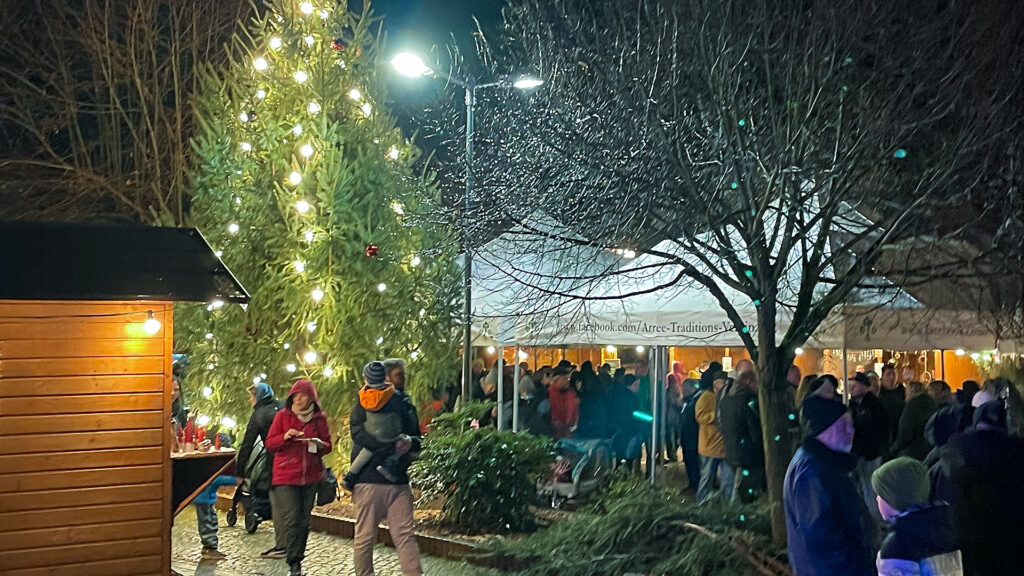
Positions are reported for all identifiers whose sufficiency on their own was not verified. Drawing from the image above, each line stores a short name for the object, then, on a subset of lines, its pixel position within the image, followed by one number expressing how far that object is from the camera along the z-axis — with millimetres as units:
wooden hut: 7191
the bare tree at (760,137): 8281
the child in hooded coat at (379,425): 7914
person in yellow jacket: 10945
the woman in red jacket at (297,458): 8703
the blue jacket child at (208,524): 9844
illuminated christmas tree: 12344
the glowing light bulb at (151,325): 7598
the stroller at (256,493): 9844
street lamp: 10273
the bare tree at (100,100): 18562
